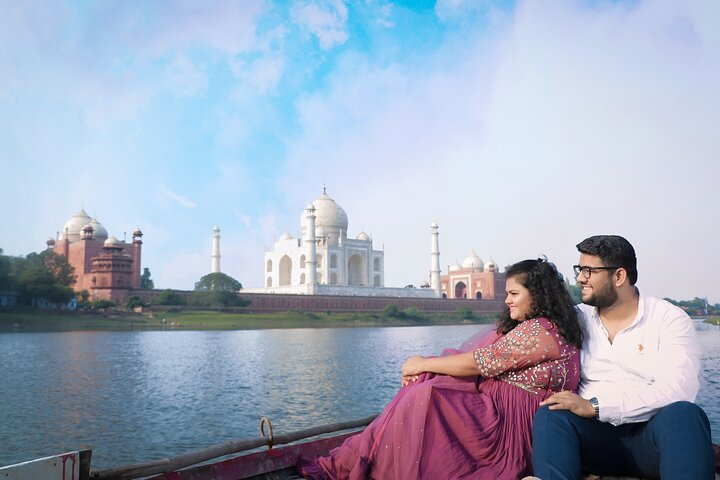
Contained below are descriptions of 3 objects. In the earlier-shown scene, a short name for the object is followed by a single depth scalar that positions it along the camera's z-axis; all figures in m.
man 1.90
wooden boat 2.05
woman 2.23
